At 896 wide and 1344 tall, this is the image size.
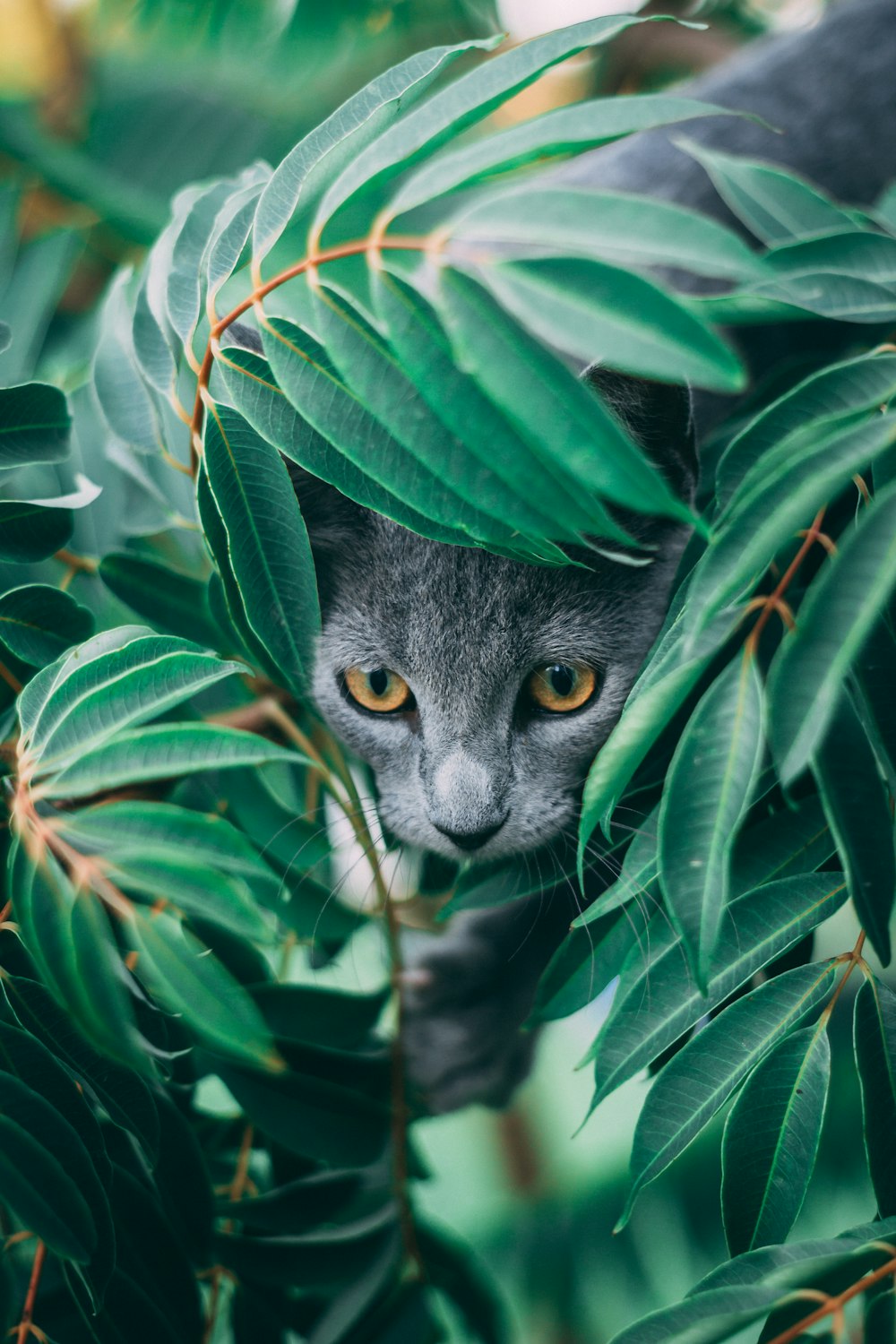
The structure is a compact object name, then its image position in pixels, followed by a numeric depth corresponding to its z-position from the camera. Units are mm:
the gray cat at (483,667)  374
